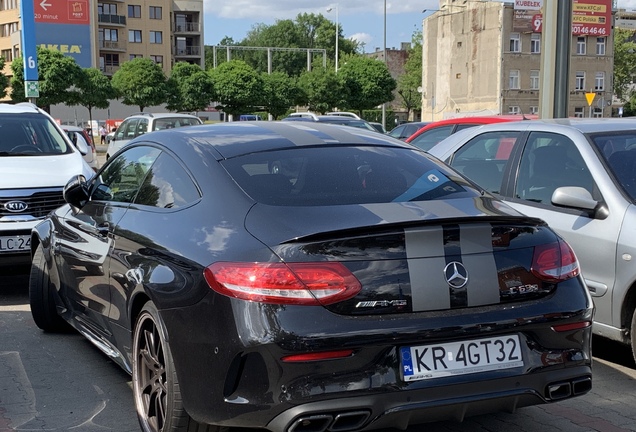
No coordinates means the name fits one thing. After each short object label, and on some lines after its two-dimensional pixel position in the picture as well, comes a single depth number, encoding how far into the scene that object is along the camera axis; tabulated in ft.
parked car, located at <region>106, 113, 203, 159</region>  73.72
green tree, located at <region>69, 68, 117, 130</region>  201.77
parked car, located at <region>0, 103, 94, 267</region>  25.27
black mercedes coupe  10.81
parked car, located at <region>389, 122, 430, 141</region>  81.76
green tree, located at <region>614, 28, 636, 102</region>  321.32
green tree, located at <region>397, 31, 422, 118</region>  366.63
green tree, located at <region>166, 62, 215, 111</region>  221.87
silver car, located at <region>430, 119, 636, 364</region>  17.26
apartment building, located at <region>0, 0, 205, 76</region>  290.56
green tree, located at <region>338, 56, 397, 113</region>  231.50
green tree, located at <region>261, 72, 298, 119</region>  227.40
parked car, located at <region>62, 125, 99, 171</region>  33.54
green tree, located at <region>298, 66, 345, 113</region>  228.84
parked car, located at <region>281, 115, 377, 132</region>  74.28
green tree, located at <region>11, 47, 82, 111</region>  192.24
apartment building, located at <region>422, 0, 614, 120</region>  265.95
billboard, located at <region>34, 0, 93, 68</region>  288.51
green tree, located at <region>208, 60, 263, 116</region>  221.05
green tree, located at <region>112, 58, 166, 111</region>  217.77
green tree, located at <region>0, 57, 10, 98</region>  215.51
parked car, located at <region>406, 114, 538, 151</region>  44.83
